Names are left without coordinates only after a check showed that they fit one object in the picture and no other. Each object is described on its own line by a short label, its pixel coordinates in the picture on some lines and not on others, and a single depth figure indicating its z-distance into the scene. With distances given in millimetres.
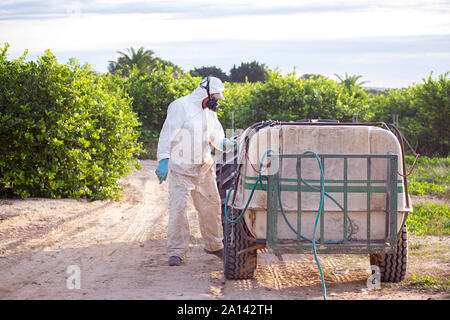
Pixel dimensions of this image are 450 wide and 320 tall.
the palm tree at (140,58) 47469
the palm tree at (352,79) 42772
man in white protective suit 6941
